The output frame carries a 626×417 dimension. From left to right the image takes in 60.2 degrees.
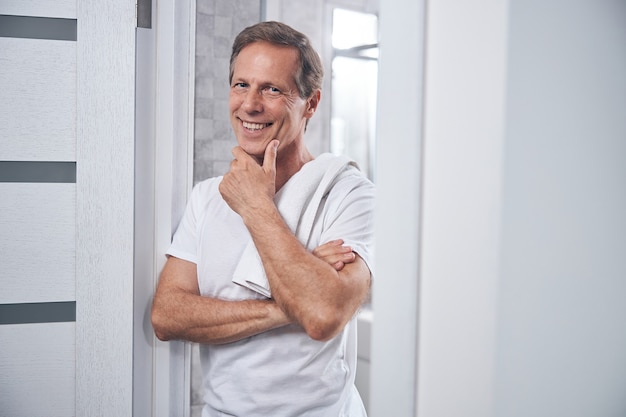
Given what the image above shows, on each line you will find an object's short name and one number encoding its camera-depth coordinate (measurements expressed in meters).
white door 1.18
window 2.24
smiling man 1.15
